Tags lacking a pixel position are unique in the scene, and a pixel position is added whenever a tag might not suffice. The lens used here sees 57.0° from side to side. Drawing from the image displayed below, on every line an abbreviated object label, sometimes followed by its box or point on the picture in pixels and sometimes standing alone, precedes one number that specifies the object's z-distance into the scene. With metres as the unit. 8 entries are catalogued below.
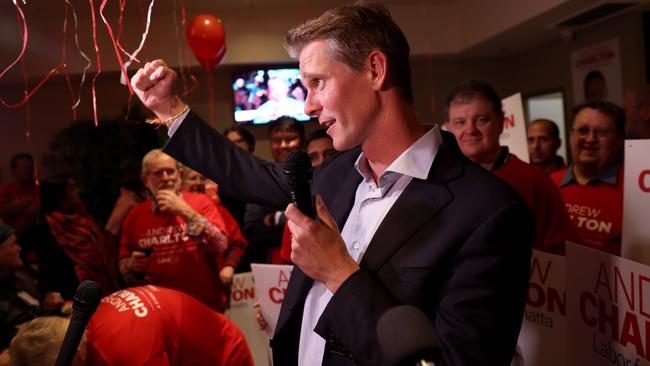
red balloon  4.20
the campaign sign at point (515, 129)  3.66
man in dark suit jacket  1.02
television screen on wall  8.16
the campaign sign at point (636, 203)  1.83
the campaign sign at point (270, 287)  2.59
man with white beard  3.20
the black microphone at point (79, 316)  1.00
